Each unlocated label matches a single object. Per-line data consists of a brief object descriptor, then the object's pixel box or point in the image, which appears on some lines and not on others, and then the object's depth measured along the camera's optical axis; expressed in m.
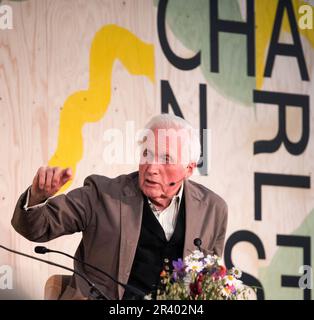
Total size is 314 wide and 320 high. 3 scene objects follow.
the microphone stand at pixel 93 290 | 8.87
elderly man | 9.81
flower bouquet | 8.73
